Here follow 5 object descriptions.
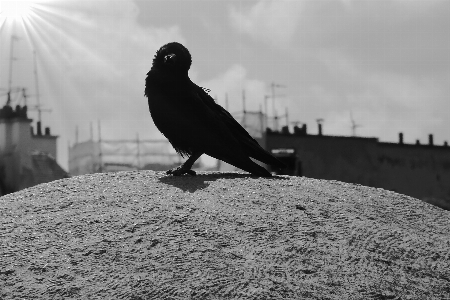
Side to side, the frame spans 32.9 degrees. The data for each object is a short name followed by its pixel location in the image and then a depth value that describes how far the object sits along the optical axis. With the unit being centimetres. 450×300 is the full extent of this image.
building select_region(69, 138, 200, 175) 2970
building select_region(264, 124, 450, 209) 3030
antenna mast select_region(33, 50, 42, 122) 2454
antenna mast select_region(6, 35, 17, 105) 2529
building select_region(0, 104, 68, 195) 2540
